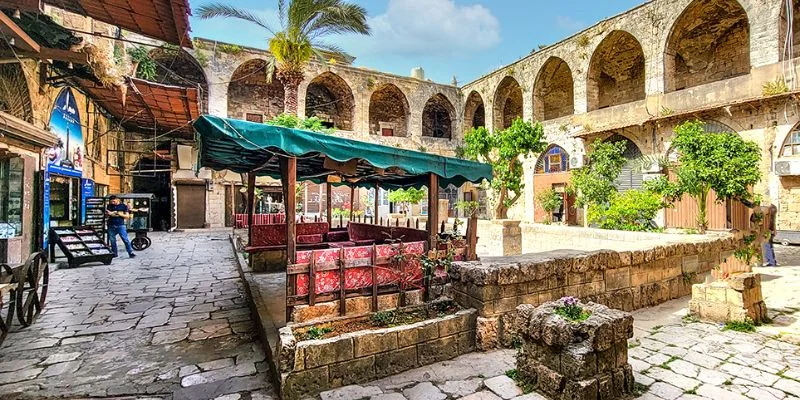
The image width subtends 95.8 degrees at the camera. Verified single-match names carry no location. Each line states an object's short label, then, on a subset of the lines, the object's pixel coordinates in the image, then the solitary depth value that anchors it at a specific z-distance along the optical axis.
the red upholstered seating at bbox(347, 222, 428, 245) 5.63
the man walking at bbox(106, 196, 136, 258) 9.29
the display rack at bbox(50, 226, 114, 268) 7.86
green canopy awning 3.63
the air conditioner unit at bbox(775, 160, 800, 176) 10.40
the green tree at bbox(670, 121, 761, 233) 7.46
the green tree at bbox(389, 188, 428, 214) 16.58
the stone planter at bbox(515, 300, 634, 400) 2.64
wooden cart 3.98
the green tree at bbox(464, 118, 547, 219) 12.31
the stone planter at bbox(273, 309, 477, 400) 2.79
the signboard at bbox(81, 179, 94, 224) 10.45
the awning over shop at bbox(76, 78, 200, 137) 9.95
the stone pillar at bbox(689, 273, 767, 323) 4.24
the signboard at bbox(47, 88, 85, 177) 8.83
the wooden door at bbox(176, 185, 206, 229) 17.14
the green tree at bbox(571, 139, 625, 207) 12.05
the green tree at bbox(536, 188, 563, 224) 16.61
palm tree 12.65
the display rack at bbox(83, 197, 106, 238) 9.76
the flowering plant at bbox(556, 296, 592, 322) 2.93
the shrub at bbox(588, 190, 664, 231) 9.81
